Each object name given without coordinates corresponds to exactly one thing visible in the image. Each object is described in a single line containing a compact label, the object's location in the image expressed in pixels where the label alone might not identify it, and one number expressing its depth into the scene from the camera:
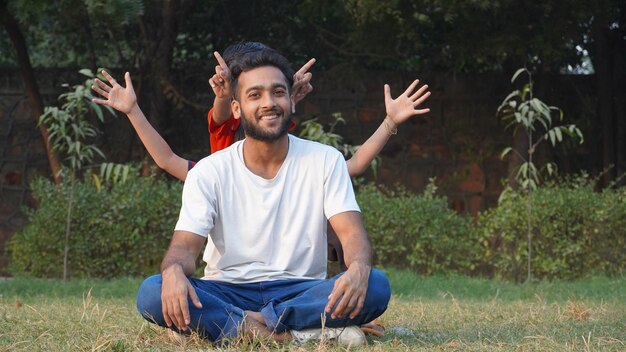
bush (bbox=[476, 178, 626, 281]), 8.65
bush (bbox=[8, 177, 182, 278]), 8.84
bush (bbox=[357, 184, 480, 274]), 8.84
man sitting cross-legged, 3.93
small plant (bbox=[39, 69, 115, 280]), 8.29
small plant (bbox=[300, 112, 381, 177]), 8.77
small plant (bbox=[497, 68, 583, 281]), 8.32
